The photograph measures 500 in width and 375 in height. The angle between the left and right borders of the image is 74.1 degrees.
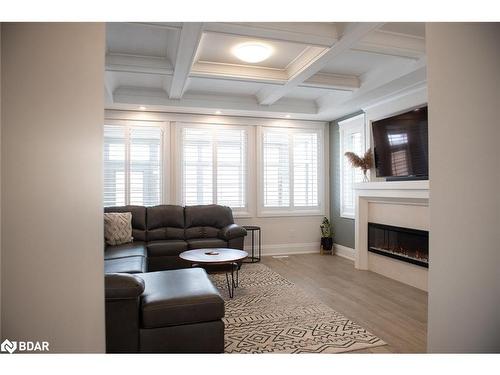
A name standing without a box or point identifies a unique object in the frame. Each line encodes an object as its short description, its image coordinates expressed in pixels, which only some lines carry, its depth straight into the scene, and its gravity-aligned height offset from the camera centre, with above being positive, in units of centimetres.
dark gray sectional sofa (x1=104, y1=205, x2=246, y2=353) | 198 -76
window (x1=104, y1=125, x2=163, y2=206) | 539 +46
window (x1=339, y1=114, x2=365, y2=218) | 550 +62
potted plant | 616 -84
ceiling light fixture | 339 +147
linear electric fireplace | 412 -73
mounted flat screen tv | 406 +58
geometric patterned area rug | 250 -118
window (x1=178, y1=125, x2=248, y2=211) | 574 +47
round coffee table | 355 -73
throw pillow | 454 -50
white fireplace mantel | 401 -13
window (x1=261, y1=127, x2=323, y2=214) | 614 +41
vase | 508 +20
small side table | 561 -90
